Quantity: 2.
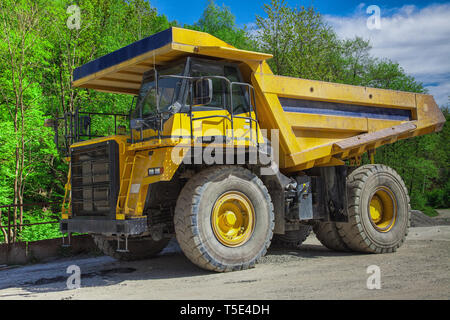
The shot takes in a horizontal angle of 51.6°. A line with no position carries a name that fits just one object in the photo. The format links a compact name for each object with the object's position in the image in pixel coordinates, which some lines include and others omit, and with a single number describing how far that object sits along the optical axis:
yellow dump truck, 6.50
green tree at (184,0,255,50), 35.19
